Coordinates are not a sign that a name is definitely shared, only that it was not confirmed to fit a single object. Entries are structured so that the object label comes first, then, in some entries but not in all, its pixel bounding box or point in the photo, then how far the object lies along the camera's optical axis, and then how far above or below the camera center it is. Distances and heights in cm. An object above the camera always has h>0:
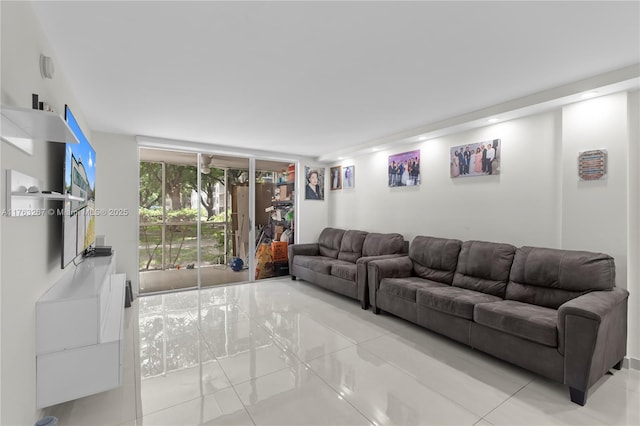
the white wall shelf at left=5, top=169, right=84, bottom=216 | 139 +10
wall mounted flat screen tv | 218 +18
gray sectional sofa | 219 -85
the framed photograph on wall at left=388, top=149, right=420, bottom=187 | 471 +72
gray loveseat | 438 -78
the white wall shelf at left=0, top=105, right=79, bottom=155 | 130 +43
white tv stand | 180 -82
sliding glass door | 550 -10
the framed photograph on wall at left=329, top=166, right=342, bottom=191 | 630 +77
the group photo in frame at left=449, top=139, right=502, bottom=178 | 375 +70
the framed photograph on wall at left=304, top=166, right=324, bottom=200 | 639 +65
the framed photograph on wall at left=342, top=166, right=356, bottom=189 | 597 +73
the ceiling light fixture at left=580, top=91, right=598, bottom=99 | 273 +107
